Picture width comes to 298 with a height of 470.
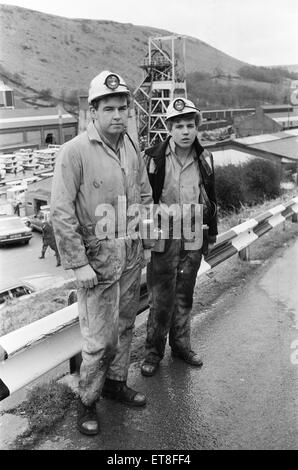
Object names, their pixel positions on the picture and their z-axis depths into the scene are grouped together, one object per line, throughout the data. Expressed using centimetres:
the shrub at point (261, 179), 4444
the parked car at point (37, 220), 3973
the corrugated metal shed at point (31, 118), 7798
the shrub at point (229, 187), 4241
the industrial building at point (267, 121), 6519
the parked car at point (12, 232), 3772
